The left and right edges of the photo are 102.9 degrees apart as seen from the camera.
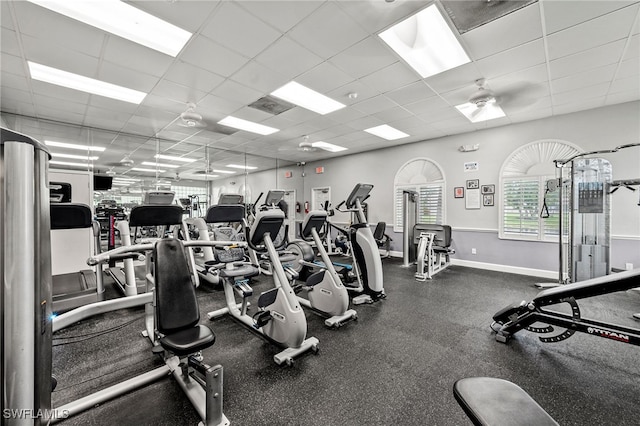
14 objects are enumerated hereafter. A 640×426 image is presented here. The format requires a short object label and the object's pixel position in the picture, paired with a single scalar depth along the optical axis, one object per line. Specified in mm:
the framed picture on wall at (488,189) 5398
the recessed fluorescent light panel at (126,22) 2229
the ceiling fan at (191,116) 4113
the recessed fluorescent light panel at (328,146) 6900
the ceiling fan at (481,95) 3521
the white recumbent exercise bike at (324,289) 2906
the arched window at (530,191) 4806
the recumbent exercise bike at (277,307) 2209
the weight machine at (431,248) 4961
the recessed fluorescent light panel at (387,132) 5551
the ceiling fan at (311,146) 5956
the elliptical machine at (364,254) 3490
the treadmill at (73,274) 1908
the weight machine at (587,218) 3879
